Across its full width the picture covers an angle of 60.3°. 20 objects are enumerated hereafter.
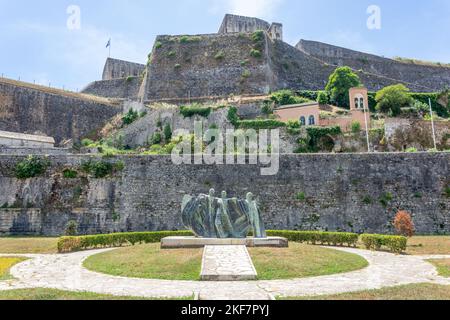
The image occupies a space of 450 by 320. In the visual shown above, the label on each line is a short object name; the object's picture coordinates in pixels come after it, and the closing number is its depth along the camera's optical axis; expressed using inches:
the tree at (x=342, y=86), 1738.4
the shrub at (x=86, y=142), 1662.2
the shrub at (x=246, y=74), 1916.8
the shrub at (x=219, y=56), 2015.3
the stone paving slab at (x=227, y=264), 417.1
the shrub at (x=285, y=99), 1628.9
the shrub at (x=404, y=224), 776.3
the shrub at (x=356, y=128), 1326.3
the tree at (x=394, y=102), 1578.5
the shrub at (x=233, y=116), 1444.4
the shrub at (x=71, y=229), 904.9
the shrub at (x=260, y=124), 1376.7
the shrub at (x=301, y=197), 1007.6
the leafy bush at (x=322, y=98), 1717.2
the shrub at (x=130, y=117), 1747.5
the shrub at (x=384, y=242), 684.1
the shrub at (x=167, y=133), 1487.5
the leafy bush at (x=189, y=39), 2105.1
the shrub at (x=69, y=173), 1037.2
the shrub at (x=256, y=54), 1963.6
